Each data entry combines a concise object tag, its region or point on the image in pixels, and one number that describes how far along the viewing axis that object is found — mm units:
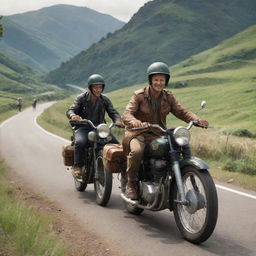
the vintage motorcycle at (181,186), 5723
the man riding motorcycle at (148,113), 6691
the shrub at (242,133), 21891
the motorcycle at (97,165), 8195
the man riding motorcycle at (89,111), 9094
